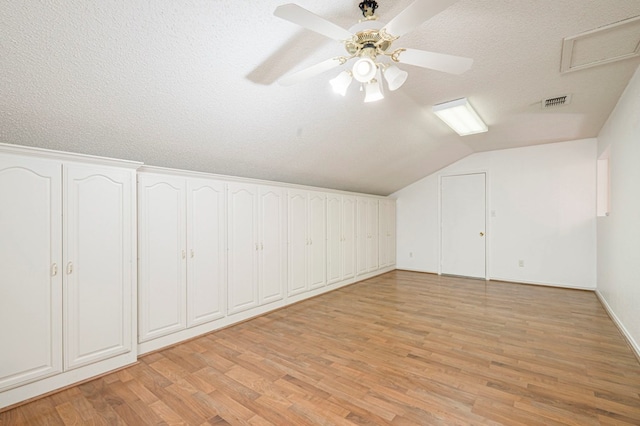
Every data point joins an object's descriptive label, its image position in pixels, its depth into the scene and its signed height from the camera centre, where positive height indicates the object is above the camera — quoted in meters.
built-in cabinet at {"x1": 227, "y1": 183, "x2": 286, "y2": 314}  3.60 -0.45
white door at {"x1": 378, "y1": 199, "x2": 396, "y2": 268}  6.57 -0.50
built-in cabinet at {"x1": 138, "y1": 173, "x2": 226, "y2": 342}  2.83 -0.44
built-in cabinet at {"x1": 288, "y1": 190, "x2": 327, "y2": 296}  4.45 -0.47
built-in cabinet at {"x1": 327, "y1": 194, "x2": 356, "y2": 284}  5.18 -0.49
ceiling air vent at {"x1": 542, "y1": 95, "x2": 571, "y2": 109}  3.21 +1.25
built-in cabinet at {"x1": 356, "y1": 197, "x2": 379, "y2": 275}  5.91 -0.51
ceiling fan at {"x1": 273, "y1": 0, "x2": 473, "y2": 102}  1.26 +0.86
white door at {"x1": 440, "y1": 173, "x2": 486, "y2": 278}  5.98 -0.30
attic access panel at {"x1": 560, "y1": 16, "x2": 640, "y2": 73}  2.03 +1.27
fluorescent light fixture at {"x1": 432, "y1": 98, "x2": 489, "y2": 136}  3.30 +1.19
